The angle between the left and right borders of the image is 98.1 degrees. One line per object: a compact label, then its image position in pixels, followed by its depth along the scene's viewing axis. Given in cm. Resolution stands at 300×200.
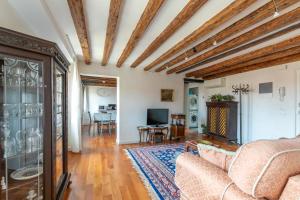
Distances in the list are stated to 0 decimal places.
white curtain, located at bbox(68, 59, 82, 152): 324
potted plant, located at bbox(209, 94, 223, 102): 442
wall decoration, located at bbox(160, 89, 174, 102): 448
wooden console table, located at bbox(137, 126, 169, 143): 406
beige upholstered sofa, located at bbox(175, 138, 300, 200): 64
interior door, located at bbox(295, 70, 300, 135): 304
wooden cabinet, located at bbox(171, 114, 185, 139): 424
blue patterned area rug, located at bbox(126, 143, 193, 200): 184
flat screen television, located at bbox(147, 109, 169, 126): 414
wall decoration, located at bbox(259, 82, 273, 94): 349
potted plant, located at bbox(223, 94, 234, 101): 429
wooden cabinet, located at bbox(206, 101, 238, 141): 402
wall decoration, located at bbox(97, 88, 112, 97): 742
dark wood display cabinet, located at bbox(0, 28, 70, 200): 118
